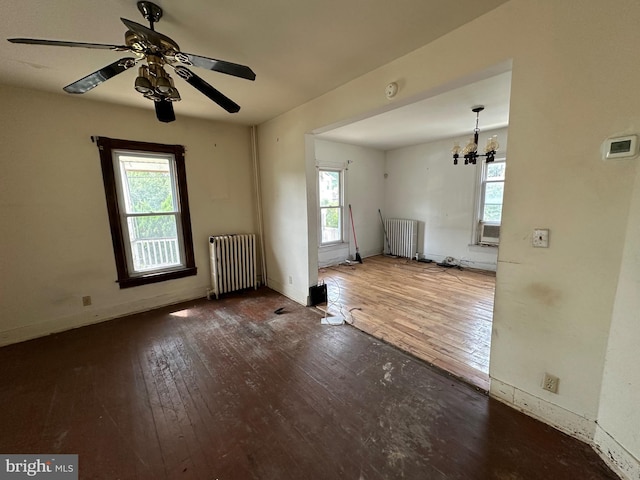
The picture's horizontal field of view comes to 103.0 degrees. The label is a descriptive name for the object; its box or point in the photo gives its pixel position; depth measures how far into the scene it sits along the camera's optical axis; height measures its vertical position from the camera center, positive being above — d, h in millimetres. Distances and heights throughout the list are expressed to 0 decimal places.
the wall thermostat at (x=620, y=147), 1212 +243
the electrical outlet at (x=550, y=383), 1556 -1128
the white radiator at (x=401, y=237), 5867 -831
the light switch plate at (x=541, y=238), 1508 -230
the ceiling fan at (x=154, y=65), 1386 +834
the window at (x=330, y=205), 5367 -30
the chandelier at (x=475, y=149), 3322 +685
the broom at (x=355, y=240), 5780 -866
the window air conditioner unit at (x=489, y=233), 4793 -631
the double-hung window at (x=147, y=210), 3062 -31
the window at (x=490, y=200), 4703 +1
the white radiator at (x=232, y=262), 3709 -848
